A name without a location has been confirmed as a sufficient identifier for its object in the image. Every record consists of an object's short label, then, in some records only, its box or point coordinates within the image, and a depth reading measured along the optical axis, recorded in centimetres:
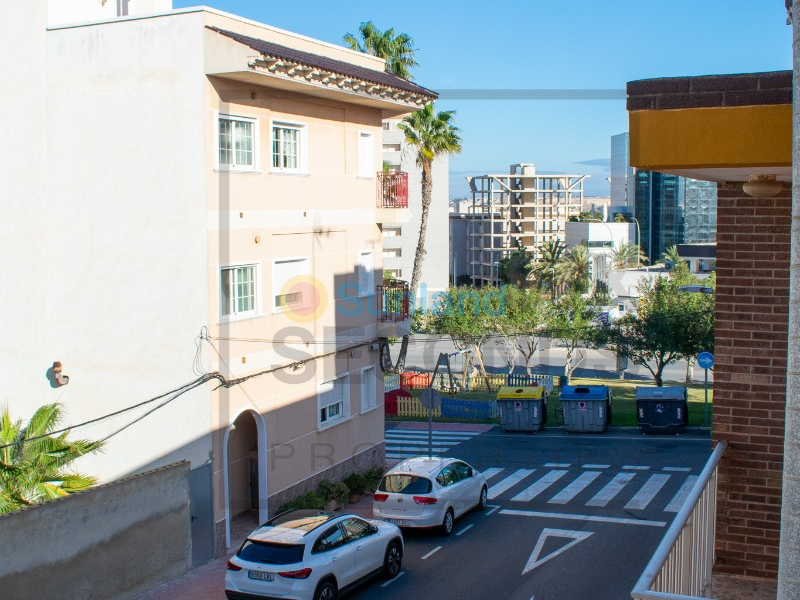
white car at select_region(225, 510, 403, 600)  1396
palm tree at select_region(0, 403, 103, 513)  1463
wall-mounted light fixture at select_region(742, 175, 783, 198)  660
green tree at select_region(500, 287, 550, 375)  4984
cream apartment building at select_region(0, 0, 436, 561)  1738
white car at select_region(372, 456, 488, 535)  1856
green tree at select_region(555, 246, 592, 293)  8081
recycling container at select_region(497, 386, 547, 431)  3123
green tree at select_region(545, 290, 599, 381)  4572
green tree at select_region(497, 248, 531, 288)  9306
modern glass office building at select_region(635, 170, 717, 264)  13575
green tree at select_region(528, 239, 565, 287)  8506
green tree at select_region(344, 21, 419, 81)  4166
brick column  691
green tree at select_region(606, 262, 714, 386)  3878
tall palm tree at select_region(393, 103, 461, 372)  4006
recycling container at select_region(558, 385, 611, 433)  3042
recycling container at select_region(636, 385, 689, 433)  2958
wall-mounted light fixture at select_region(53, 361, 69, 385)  1858
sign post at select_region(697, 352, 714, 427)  2716
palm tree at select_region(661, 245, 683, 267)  7752
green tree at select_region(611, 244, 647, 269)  9662
